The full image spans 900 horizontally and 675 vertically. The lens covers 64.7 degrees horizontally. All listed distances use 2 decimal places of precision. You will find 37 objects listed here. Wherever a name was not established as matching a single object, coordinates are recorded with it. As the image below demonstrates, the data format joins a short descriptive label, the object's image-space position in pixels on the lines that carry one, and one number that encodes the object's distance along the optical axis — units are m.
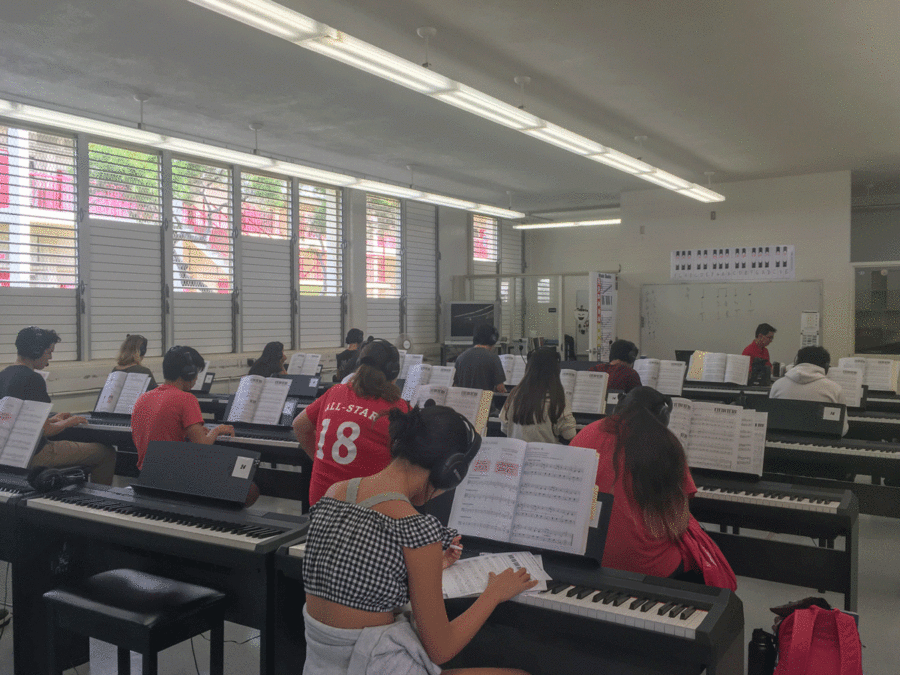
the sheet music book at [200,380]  6.71
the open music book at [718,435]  3.32
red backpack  1.85
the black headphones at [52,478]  2.96
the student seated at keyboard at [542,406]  3.99
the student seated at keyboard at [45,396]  4.25
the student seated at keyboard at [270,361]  6.50
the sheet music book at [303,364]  7.74
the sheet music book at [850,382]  5.41
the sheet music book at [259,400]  4.96
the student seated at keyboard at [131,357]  5.95
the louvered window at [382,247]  10.31
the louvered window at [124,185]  7.14
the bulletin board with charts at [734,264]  9.80
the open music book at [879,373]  6.27
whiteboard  9.75
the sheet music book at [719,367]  6.71
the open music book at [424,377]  5.62
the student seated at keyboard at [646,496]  2.28
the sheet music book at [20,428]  3.25
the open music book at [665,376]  5.89
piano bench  2.23
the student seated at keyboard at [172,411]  3.60
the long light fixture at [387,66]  3.41
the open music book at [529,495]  2.02
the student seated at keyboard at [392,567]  1.64
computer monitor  11.25
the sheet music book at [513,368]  7.32
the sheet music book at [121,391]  5.51
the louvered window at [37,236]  6.45
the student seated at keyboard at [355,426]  2.88
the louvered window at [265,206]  8.62
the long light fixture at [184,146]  4.94
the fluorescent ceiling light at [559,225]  11.99
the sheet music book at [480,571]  1.85
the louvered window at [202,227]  7.90
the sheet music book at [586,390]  5.20
